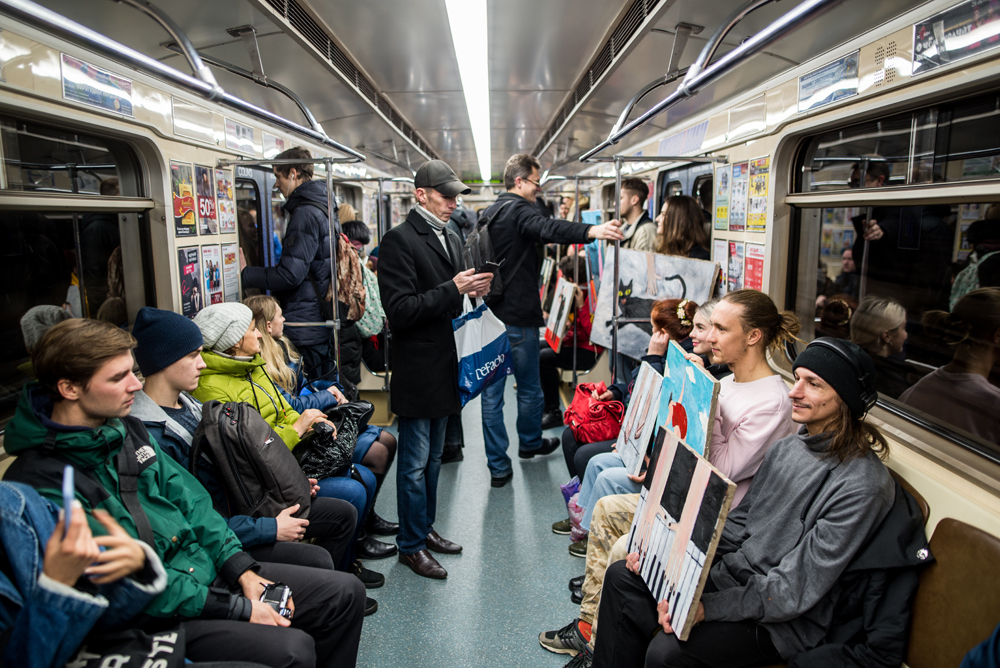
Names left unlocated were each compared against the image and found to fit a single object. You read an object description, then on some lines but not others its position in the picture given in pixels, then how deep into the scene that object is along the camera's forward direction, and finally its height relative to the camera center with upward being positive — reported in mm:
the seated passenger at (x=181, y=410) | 2104 -590
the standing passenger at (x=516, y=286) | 3895 -303
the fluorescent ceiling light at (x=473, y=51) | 3266 +1261
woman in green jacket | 2520 -543
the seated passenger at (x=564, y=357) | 5168 -1013
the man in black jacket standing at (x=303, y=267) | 3840 -162
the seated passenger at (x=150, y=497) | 1551 -726
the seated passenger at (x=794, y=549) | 1667 -889
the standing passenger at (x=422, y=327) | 2770 -409
